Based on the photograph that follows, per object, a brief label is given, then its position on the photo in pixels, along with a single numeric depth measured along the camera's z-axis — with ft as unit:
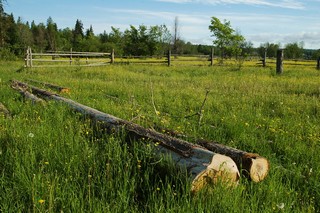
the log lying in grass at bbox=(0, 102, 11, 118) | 18.64
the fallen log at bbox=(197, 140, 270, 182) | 10.67
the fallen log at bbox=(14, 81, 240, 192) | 9.54
